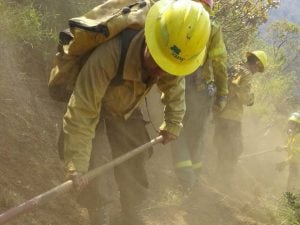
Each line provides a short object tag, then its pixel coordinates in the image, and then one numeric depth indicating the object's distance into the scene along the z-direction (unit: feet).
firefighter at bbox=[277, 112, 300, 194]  26.21
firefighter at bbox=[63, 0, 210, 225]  9.82
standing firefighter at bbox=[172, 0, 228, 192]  17.58
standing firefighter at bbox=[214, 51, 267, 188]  21.74
